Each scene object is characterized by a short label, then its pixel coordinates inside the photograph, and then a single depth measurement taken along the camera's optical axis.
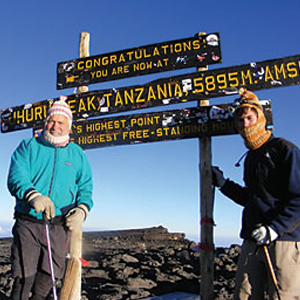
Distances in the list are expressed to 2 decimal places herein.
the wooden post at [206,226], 4.88
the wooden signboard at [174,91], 5.20
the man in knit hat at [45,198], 3.25
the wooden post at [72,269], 3.58
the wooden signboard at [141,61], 5.68
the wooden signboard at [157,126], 5.26
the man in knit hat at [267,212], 3.13
